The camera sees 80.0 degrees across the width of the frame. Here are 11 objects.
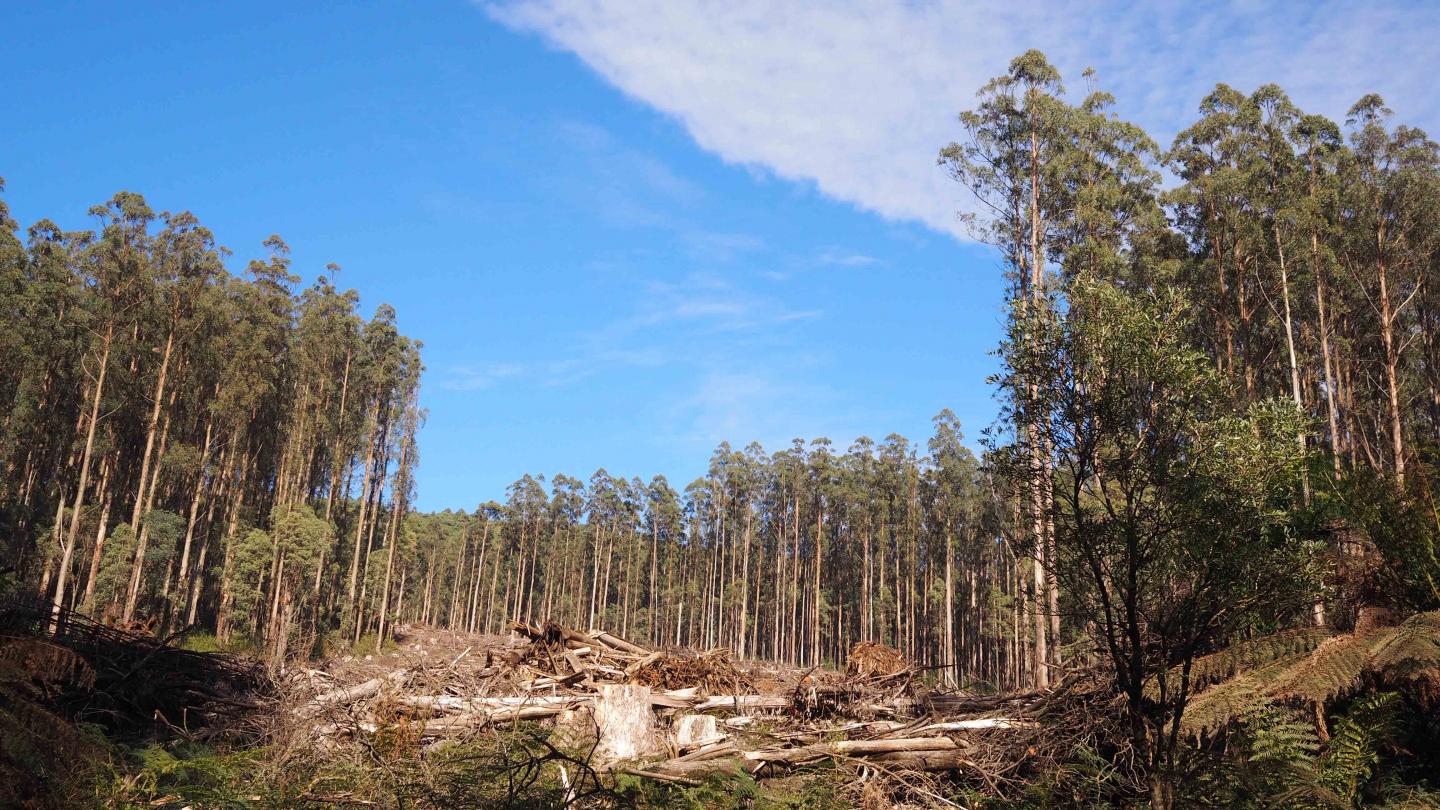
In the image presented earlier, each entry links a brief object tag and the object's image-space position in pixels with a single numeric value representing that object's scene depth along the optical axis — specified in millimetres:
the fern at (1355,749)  7738
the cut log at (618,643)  17422
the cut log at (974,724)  11219
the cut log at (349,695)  11992
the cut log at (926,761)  10562
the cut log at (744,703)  14046
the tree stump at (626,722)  11164
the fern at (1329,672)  7617
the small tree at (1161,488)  8328
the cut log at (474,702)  12650
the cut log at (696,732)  11164
